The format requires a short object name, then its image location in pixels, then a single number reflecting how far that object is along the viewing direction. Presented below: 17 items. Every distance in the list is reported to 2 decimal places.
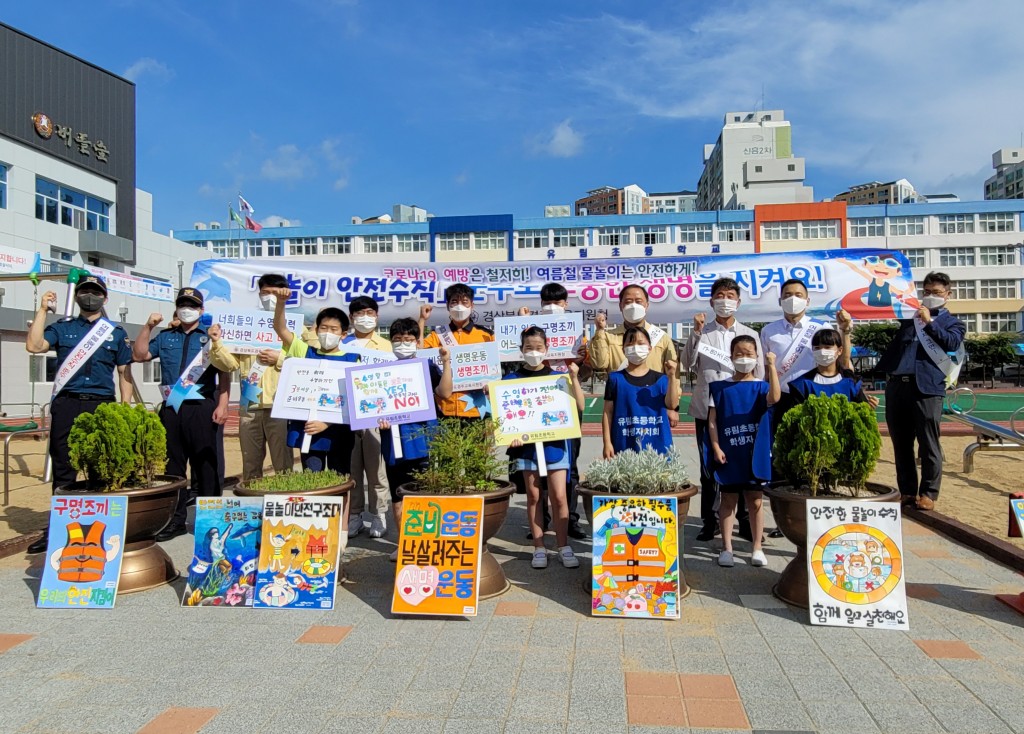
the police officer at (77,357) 5.58
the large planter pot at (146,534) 4.44
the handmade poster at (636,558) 3.91
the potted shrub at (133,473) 4.46
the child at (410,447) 5.04
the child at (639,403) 4.88
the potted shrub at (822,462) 4.02
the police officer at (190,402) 5.73
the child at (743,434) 4.84
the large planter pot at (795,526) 4.01
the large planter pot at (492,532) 4.26
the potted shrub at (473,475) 4.31
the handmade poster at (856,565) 3.72
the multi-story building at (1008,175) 116.03
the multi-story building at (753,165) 65.19
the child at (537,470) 4.87
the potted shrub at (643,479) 4.20
